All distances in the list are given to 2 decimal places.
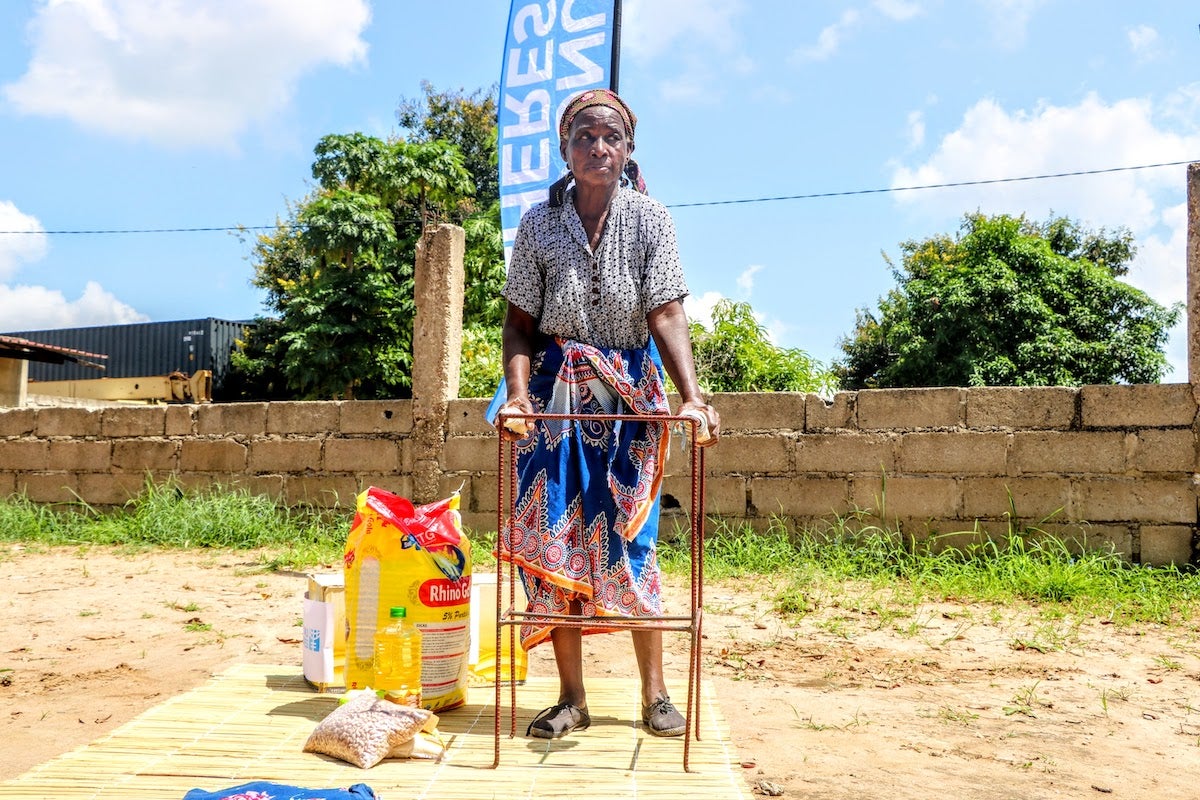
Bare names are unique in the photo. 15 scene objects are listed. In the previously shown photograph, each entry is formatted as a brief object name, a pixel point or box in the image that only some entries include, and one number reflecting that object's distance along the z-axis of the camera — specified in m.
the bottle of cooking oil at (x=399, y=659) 3.00
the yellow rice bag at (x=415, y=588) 3.05
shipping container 24.19
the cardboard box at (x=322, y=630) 3.34
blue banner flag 6.12
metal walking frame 2.56
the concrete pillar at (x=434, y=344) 6.71
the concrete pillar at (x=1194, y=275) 5.46
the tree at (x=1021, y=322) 17.00
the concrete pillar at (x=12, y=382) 16.64
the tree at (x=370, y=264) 17.28
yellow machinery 23.19
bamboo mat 2.34
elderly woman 2.81
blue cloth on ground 2.07
